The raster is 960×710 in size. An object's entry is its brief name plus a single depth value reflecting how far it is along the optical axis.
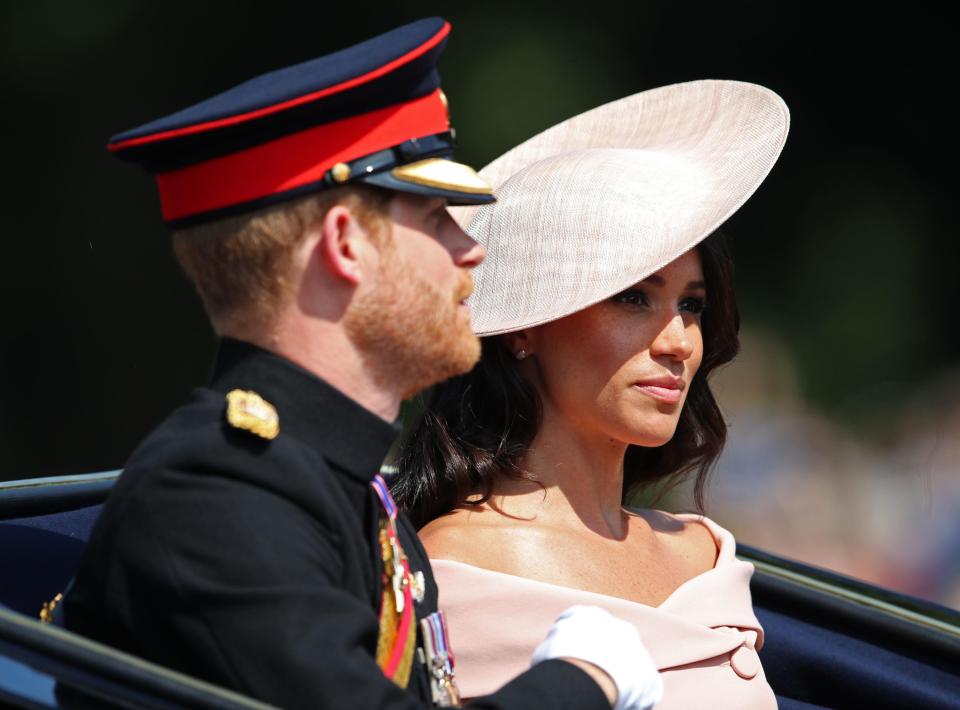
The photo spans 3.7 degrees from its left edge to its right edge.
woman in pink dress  10.79
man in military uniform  10.33
